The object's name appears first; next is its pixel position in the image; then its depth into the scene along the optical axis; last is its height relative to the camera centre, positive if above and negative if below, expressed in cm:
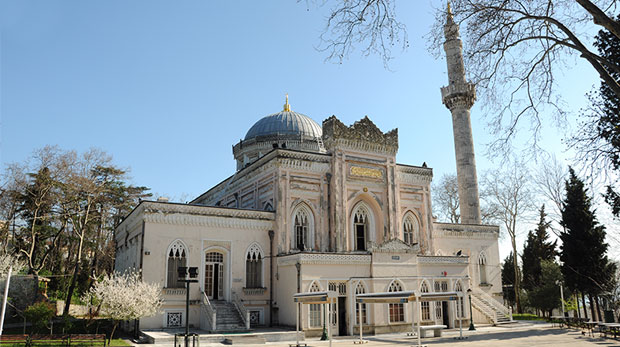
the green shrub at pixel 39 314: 2120 -137
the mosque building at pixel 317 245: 2403 +191
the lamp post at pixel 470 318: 2628 -239
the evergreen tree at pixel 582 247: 3177 +179
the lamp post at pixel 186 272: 1586 +27
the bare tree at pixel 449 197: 4871 +804
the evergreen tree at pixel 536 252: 4586 +214
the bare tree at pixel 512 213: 4203 +555
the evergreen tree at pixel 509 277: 4959 -20
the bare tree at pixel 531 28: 988 +555
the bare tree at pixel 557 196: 3647 +593
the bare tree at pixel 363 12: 1048 +574
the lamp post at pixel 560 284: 3381 -73
